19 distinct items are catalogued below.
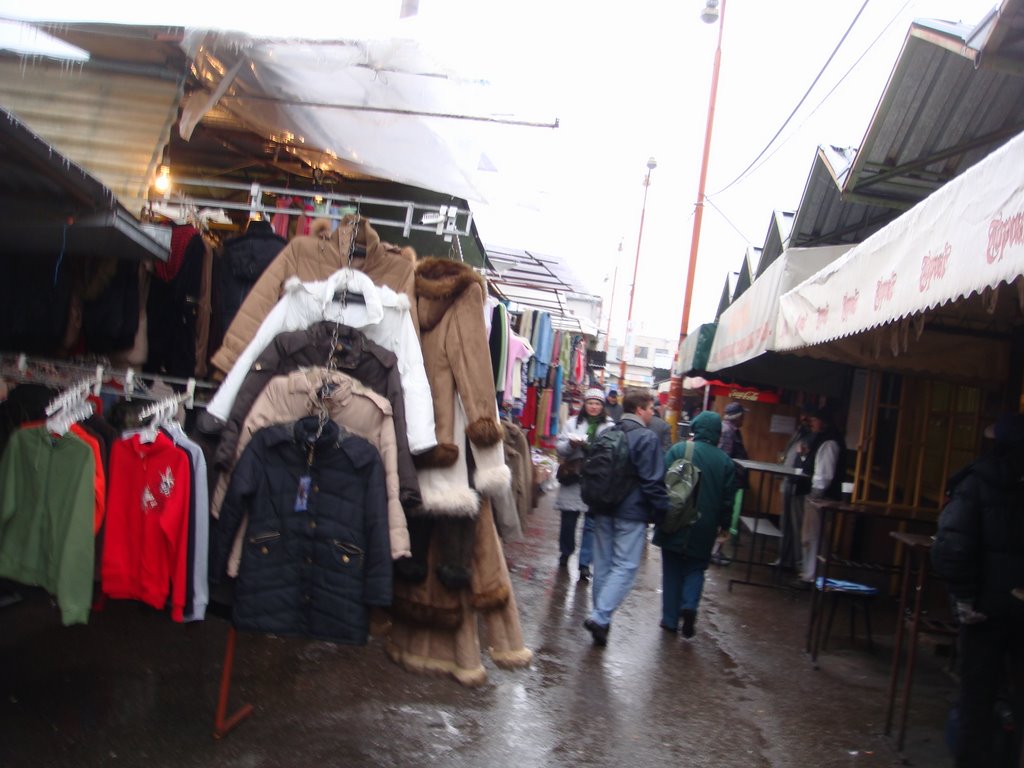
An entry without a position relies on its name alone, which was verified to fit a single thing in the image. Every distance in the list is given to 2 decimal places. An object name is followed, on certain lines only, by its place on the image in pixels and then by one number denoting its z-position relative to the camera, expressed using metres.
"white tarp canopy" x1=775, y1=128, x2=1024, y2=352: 2.60
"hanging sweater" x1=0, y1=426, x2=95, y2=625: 3.60
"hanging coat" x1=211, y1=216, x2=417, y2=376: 3.79
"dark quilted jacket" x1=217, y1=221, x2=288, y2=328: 4.59
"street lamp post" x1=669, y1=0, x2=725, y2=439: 13.47
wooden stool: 6.12
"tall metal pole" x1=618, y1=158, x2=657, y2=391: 31.01
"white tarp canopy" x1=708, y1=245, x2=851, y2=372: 6.85
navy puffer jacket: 3.36
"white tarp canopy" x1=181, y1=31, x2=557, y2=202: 4.45
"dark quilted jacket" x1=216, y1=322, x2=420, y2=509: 3.51
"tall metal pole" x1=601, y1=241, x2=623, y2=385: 45.90
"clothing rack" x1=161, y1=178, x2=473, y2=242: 4.51
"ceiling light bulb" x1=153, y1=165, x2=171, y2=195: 5.35
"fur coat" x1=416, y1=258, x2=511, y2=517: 3.68
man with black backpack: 6.03
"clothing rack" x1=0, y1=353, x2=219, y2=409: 3.96
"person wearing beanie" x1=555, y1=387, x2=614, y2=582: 7.79
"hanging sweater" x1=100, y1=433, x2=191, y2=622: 3.57
